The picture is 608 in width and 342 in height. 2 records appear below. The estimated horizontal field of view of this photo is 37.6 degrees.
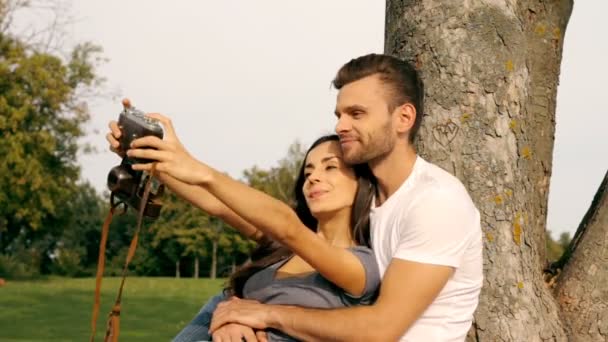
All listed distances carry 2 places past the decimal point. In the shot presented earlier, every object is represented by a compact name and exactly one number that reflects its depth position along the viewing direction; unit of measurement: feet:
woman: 10.12
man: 11.30
